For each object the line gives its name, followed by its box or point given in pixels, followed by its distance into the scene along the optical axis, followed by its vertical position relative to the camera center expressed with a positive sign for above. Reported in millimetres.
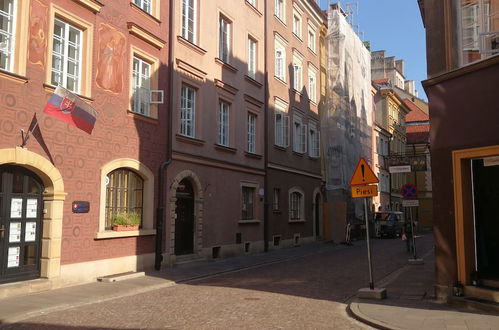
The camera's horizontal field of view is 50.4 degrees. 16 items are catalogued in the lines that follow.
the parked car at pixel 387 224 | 38844 -207
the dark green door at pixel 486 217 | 9945 +80
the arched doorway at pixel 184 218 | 17453 +102
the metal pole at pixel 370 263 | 10817 -850
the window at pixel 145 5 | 15773 +6500
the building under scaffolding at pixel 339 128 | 31656 +5782
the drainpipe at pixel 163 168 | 15695 +1603
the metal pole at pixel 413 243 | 18625 -773
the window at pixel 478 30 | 10000 +3727
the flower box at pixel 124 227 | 14172 -162
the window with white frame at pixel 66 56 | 12531 +3982
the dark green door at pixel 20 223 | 11164 -41
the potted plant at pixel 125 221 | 14252 +3
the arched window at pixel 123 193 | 14352 +794
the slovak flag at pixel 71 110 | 11594 +2533
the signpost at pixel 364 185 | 10930 +765
